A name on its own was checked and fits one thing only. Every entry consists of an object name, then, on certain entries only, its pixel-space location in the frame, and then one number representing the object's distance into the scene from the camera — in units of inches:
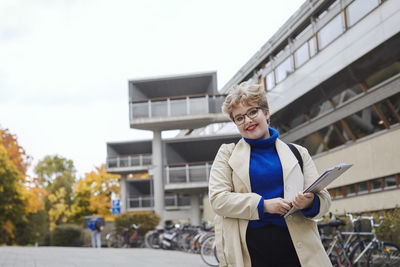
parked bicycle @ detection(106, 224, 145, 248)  1059.9
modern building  629.3
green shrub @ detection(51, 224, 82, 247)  1424.5
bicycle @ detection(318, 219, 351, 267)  366.3
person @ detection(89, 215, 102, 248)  995.9
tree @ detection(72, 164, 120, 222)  2326.5
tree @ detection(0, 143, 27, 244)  1267.2
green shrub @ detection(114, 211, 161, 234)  1111.0
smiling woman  111.3
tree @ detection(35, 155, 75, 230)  2768.2
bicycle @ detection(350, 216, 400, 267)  342.3
